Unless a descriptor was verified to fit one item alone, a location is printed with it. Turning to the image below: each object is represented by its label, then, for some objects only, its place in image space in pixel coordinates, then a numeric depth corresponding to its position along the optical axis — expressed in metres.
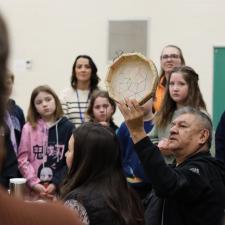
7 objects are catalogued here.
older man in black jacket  3.15
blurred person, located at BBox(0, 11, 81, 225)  1.11
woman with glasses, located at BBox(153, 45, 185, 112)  5.32
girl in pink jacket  5.36
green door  8.05
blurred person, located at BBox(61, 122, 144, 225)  2.75
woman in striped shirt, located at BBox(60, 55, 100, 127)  5.96
